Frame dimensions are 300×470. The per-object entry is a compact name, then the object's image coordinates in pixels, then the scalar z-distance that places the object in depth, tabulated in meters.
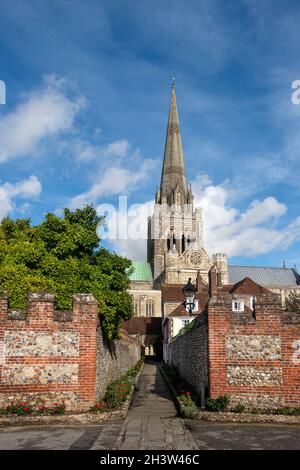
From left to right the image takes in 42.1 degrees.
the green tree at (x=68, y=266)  13.95
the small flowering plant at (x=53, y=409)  11.36
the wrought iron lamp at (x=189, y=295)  17.26
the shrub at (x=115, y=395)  12.02
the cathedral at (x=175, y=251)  76.56
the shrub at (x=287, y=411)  11.25
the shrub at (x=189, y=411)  11.70
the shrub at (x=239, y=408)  11.45
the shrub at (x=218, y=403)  11.55
